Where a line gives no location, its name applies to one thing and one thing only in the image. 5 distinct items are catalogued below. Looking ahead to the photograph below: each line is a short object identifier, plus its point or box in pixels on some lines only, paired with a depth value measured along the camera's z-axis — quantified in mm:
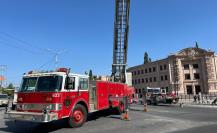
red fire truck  7204
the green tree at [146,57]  63988
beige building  48341
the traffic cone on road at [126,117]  10331
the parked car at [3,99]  21135
